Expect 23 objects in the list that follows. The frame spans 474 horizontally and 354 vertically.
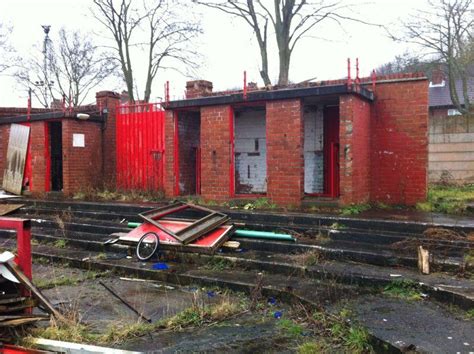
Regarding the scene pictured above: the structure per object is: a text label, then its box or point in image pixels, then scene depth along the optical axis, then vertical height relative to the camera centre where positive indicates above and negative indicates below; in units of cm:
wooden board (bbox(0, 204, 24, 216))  1059 -82
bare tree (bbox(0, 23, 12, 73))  2488 +619
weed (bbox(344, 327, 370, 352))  386 -150
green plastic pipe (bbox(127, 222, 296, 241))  726 -105
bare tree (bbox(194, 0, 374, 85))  1783 +622
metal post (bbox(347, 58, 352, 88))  842 +202
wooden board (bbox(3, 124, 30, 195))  1334 +51
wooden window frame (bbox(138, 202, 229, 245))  722 -84
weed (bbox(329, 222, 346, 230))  744 -90
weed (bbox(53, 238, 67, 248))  862 -136
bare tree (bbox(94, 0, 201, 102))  2230 +742
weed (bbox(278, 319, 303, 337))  432 -157
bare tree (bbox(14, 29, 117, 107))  3011 +730
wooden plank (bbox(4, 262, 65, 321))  407 -108
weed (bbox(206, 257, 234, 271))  679 -142
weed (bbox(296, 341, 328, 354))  381 -154
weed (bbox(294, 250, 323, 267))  634 -125
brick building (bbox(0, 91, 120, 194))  1252 +82
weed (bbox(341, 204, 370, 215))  815 -69
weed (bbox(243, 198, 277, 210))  920 -66
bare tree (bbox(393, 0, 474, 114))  1884 +580
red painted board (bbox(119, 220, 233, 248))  720 -105
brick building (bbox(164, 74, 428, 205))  871 +74
